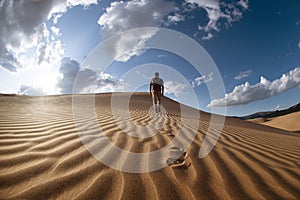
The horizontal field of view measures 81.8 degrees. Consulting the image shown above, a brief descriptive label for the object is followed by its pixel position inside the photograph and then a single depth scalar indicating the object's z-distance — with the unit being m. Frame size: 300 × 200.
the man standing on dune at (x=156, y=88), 8.05
